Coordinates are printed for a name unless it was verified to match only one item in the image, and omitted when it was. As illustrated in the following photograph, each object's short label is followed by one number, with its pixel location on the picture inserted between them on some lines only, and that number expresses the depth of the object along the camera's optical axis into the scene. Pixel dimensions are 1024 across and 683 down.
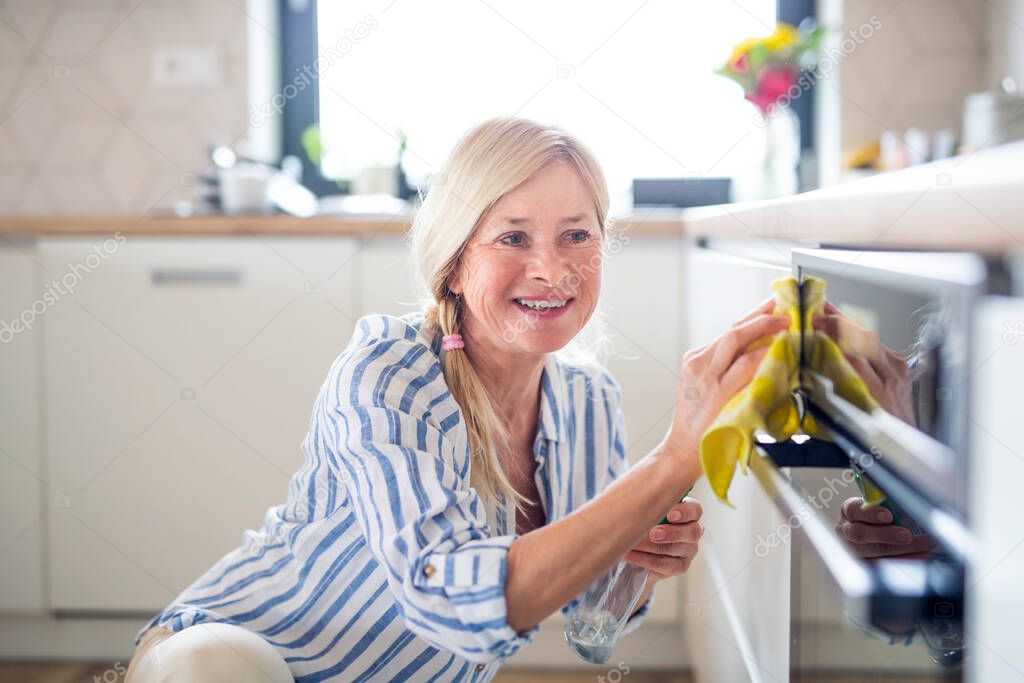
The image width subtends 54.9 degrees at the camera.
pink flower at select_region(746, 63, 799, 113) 2.02
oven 0.44
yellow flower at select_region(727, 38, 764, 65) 2.02
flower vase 1.96
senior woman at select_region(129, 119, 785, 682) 0.82
